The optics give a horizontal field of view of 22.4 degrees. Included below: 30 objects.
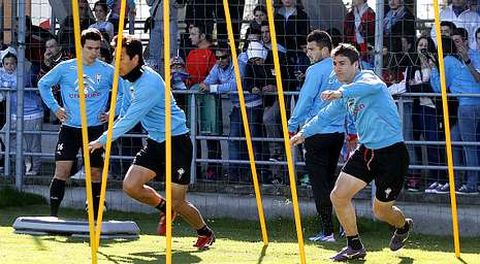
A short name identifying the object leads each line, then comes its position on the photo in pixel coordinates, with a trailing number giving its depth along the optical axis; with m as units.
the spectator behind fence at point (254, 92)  14.56
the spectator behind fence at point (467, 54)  13.32
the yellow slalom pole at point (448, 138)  10.49
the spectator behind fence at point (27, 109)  15.98
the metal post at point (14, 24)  15.93
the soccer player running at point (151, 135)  10.84
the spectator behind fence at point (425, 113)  13.67
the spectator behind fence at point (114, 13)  15.89
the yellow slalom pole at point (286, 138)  8.91
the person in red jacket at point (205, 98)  14.91
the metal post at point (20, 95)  15.63
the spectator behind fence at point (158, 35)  15.14
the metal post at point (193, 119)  14.74
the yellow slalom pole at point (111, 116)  9.43
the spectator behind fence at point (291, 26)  14.53
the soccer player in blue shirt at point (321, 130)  11.90
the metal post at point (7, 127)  15.77
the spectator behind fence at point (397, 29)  13.73
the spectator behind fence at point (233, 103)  14.66
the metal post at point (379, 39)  13.59
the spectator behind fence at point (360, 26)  13.93
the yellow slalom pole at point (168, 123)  8.50
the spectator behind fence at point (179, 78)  15.04
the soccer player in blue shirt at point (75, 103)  12.99
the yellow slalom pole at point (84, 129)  8.62
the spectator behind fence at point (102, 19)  15.66
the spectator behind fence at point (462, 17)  13.45
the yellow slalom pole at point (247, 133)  11.10
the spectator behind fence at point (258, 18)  14.66
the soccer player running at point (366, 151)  10.30
